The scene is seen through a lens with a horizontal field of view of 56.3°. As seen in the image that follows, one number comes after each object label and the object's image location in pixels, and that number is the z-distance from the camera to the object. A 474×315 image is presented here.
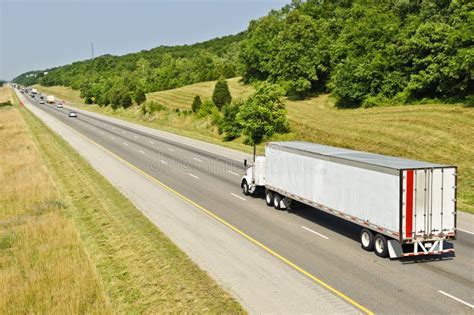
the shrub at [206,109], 69.64
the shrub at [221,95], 69.94
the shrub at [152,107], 89.62
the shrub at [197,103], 73.19
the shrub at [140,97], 102.75
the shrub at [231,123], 56.00
